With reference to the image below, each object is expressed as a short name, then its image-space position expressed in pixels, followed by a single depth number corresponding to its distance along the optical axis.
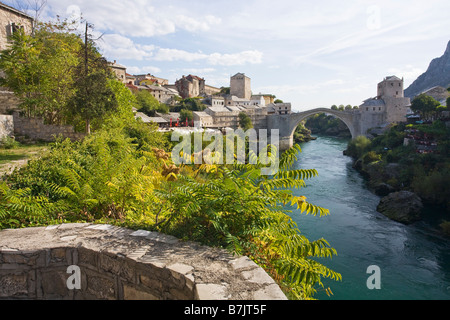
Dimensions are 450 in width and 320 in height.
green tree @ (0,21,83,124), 12.20
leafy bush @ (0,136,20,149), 10.05
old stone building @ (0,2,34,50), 18.55
